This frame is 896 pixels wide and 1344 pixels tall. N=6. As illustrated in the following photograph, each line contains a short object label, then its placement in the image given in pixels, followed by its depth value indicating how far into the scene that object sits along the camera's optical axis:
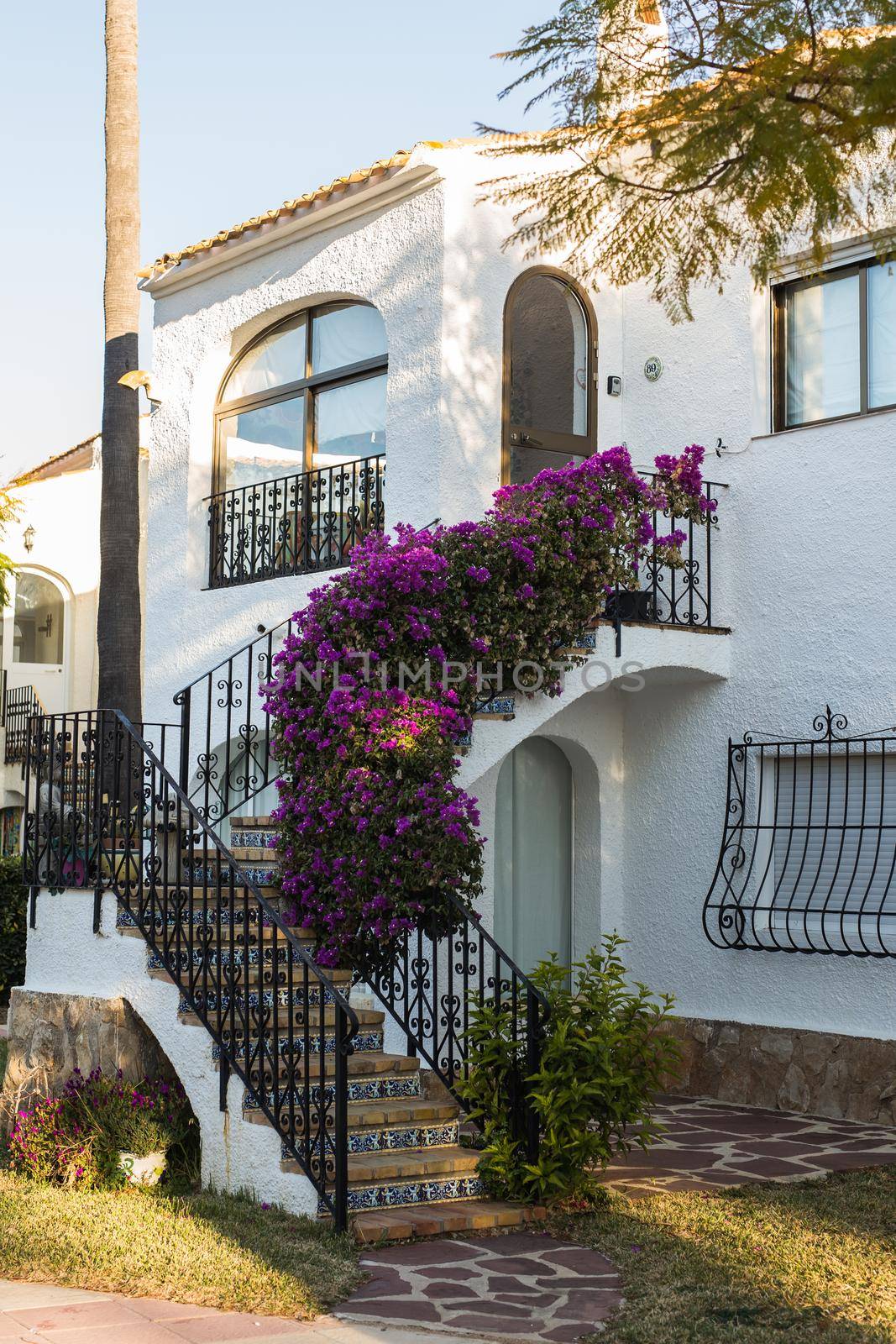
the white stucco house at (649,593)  9.76
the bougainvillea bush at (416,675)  8.16
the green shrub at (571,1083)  6.92
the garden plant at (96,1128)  7.51
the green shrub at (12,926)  14.19
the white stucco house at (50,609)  24.38
